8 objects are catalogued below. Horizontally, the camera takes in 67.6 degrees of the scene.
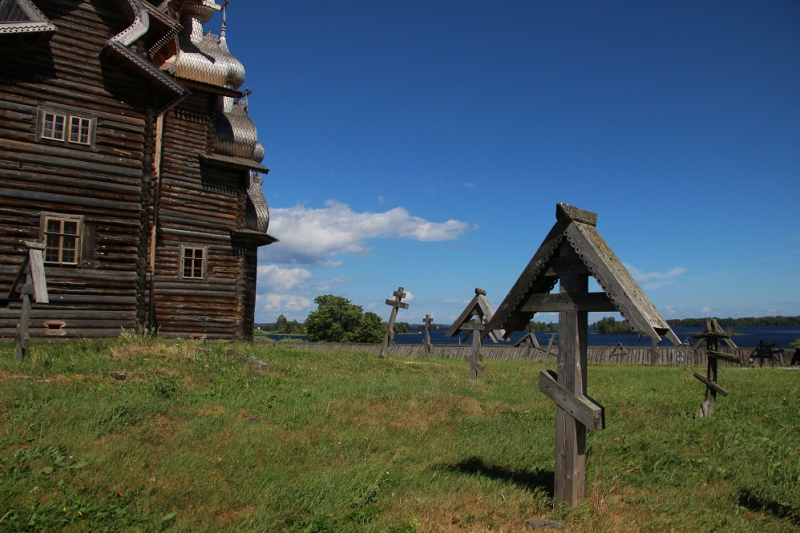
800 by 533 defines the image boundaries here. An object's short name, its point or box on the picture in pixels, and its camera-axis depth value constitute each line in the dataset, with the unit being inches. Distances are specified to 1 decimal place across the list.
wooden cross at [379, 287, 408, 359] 1042.9
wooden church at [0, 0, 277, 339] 647.1
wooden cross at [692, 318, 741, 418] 523.2
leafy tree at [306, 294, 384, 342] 2620.6
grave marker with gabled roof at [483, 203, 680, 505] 263.6
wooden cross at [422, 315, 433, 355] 1211.2
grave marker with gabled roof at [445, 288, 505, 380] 737.0
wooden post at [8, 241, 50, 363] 501.4
